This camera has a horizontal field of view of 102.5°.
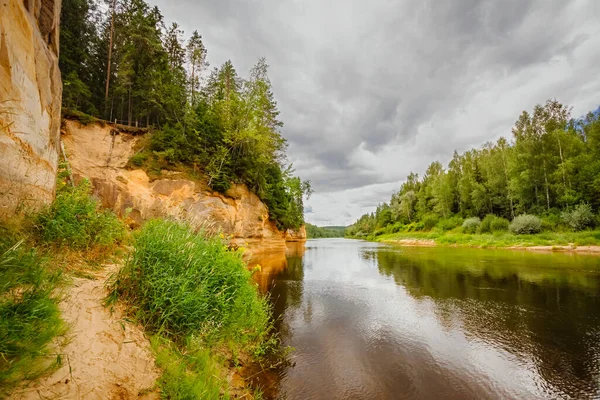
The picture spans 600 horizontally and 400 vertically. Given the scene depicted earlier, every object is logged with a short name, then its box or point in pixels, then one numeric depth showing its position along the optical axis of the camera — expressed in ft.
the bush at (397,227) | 252.62
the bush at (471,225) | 146.20
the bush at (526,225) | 108.78
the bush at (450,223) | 175.14
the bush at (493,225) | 128.47
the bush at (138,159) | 55.57
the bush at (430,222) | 201.36
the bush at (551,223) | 107.76
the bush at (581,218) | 96.17
